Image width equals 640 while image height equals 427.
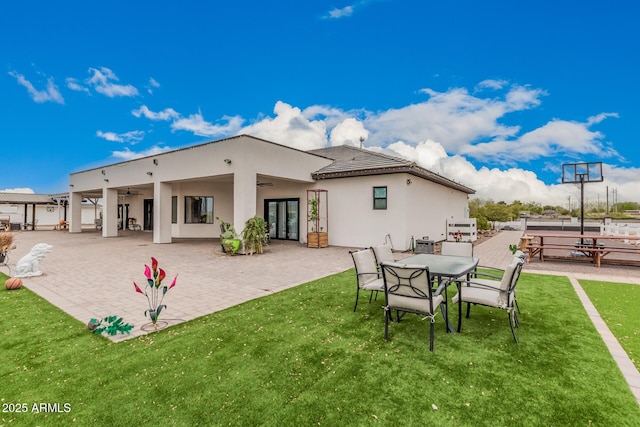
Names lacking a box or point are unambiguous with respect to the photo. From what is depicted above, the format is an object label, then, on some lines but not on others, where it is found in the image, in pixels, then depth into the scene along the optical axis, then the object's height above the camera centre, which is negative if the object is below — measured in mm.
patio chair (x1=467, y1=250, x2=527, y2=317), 3819 -563
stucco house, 11453 +1186
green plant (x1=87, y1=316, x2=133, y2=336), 3623 -1424
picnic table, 8192 -1087
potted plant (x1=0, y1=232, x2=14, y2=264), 8430 -846
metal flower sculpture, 3614 -851
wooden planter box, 12577 -1094
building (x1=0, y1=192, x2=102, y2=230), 25570 +539
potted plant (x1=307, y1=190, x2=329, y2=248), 12672 -192
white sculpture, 6812 -1138
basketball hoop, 9695 +1438
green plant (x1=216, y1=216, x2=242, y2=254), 10516 -956
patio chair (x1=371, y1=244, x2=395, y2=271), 5172 -703
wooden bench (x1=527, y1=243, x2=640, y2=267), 8289 -1068
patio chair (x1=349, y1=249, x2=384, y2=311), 4518 -908
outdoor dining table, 3758 -768
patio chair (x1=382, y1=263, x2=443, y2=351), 3213 -889
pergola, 25434 +1419
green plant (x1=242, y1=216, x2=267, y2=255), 10594 -734
